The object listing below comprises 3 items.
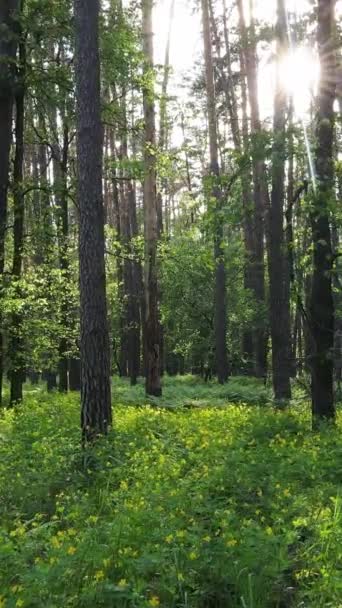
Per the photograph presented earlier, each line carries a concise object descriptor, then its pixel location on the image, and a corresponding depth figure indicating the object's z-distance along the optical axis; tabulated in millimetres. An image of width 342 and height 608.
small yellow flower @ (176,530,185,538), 3916
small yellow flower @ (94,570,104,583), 3454
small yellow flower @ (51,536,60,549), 3892
